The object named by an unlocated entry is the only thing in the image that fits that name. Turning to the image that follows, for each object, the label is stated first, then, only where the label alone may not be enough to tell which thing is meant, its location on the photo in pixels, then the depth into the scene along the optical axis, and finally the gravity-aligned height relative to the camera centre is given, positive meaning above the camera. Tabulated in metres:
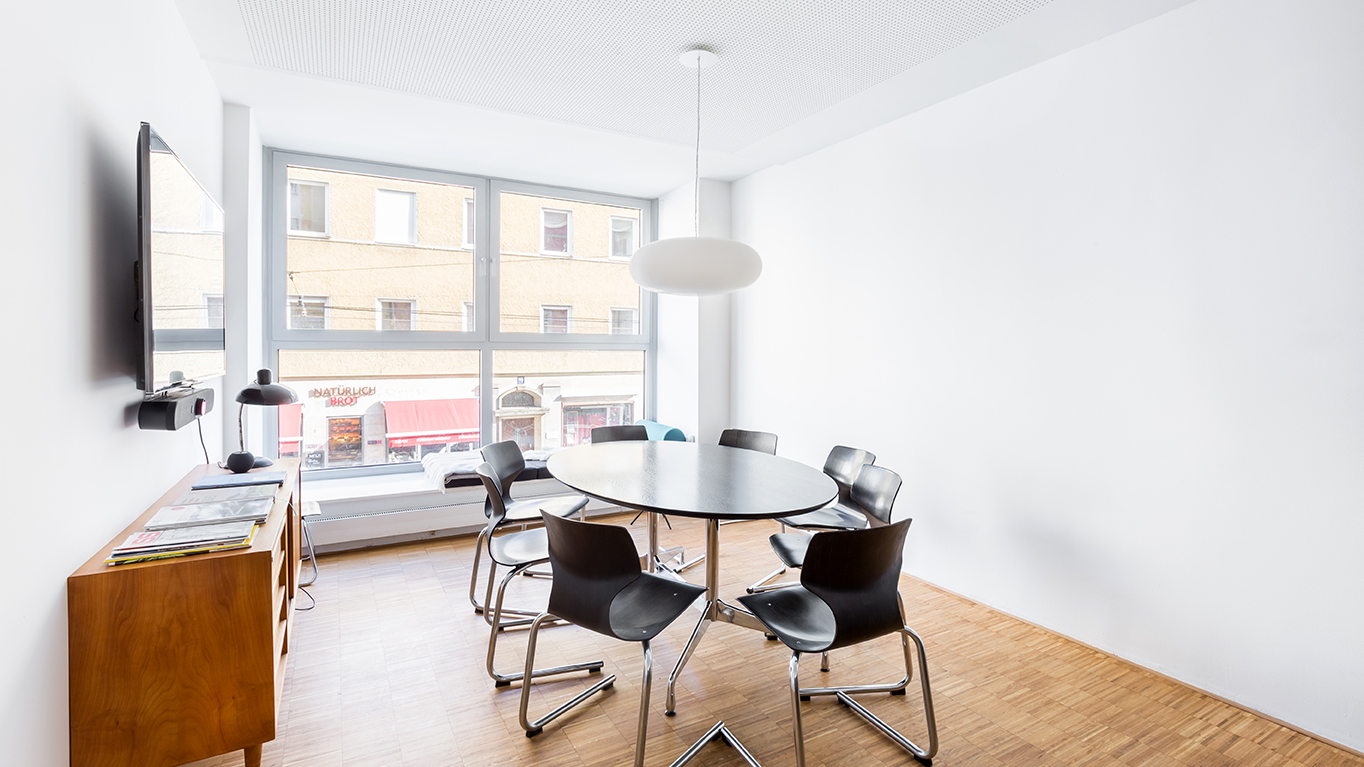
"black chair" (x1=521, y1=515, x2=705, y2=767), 2.06 -0.69
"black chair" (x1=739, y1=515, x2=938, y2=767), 2.00 -0.69
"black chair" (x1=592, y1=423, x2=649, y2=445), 4.28 -0.36
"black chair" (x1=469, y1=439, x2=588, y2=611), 3.00 -0.62
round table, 2.34 -0.44
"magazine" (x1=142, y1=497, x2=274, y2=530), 2.09 -0.47
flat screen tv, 2.01 +0.37
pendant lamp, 2.85 +0.53
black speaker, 2.20 -0.13
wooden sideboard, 1.72 -0.80
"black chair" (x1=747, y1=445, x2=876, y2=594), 3.28 -0.70
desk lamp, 2.96 -0.10
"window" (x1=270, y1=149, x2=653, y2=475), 4.77 +0.52
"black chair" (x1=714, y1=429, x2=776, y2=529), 4.00 -0.38
